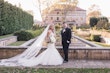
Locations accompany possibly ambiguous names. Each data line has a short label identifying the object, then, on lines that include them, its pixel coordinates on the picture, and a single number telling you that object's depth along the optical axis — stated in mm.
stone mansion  52853
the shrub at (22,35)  13184
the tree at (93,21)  40846
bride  5608
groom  5945
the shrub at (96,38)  15983
